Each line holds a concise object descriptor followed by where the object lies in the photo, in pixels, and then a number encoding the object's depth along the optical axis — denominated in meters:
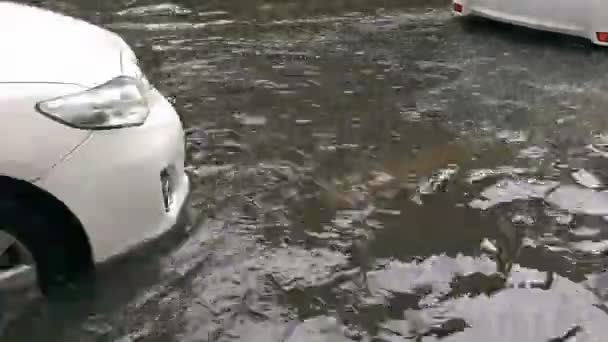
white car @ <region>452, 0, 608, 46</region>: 8.34
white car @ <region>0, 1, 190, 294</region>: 3.67
